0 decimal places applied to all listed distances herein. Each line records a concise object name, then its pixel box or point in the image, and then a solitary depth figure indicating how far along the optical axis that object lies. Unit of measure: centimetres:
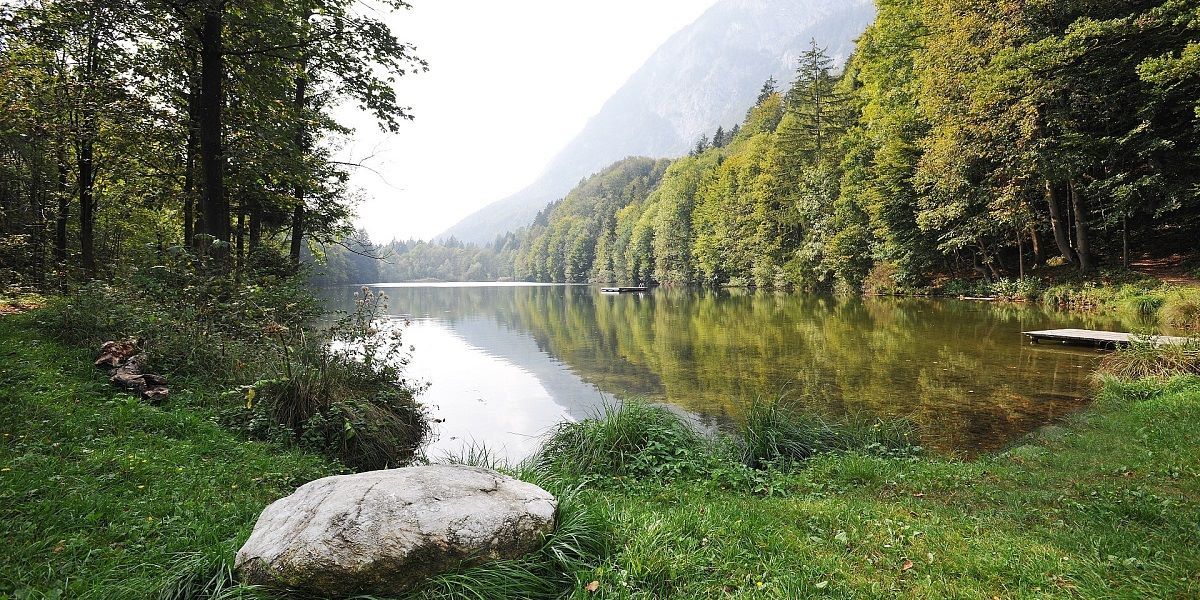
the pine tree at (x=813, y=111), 3984
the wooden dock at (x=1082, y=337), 1310
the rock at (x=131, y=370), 626
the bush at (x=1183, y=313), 1347
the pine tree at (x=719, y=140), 9219
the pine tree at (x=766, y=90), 7491
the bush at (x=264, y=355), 646
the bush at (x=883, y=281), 3232
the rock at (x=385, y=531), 276
